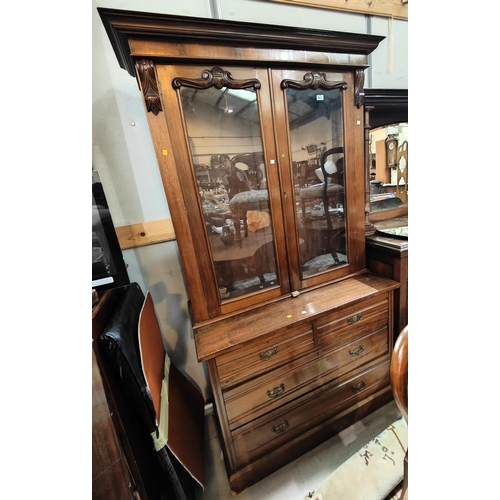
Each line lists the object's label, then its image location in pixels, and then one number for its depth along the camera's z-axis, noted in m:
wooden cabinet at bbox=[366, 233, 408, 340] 1.12
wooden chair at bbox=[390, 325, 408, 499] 0.47
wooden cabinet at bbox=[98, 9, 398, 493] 0.77
